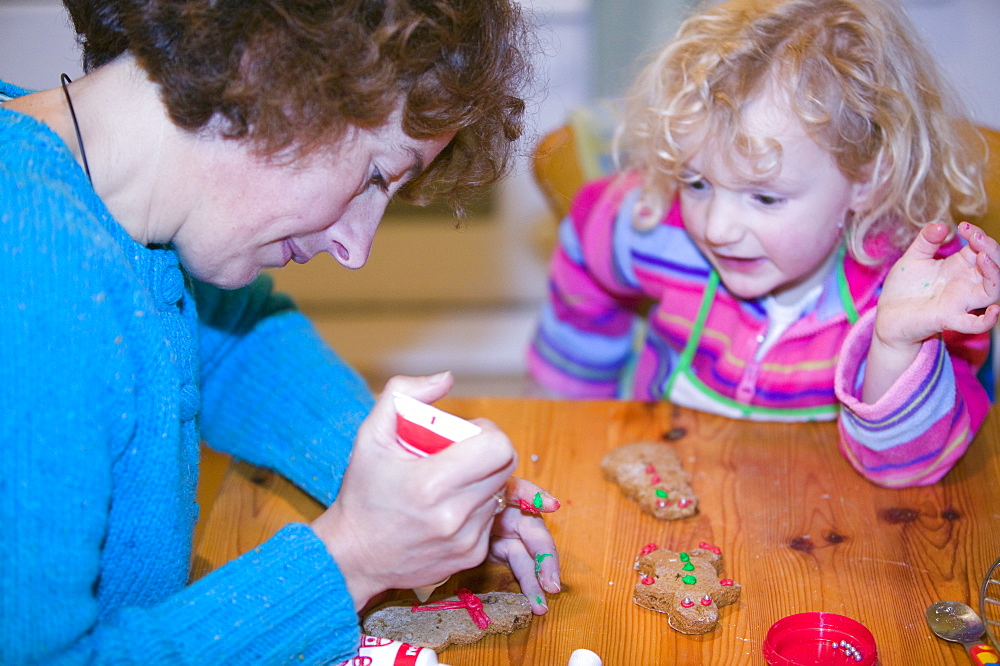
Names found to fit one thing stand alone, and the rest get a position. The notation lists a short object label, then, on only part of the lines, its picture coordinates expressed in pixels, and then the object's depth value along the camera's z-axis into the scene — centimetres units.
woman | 68
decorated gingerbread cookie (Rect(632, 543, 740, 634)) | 86
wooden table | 86
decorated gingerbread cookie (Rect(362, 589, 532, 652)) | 85
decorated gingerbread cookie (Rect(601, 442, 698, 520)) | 102
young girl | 103
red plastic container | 84
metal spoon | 82
